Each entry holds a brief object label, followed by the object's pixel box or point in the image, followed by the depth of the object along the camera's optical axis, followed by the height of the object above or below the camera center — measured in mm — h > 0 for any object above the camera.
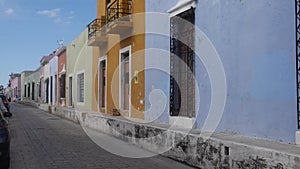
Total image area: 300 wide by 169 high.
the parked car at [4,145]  6508 -945
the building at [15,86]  68188 +1633
